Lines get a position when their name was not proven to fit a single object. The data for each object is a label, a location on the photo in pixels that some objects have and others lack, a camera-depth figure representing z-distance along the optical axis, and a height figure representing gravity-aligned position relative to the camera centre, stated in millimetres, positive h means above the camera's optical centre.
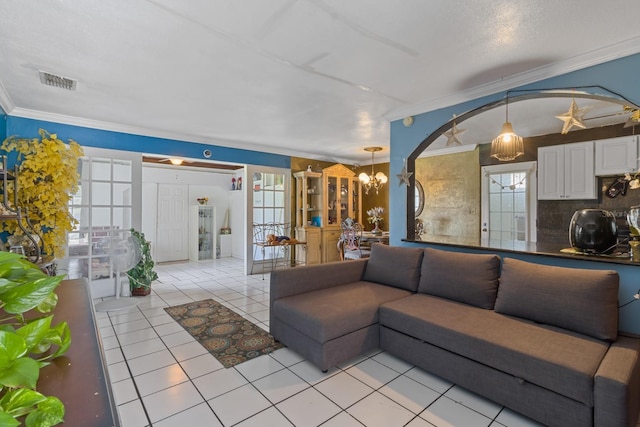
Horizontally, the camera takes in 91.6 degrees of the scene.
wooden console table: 561 -369
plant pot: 4355 -1099
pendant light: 2646 +618
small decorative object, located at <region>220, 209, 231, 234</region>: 7844 -351
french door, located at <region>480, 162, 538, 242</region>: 4805 +229
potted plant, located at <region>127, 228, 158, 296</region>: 4305 -869
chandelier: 5609 +691
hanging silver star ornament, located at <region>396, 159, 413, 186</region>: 3639 +472
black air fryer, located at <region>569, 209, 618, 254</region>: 2250 -112
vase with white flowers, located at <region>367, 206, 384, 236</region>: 5426 +22
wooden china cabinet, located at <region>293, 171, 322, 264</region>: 6074 -6
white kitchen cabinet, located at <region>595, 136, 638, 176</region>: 3781 +769
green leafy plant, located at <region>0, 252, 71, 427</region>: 447 -213
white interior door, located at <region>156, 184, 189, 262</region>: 7027 -215
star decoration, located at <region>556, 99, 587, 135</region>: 2445 +791
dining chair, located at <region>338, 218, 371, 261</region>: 4899 -496
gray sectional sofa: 1600 -744
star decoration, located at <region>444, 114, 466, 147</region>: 3131 +824
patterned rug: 2623 -1155
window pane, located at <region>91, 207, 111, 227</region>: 4168 -50
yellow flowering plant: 3232 +323
